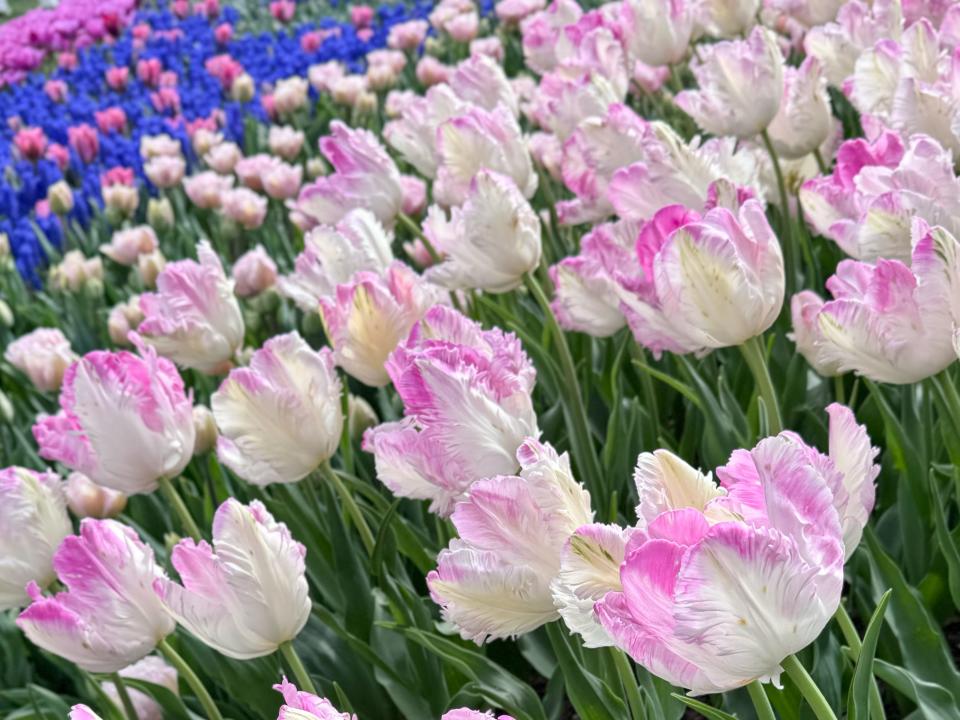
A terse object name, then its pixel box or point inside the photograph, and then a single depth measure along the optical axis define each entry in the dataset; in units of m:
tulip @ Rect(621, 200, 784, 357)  1.05
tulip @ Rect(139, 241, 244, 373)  1.68
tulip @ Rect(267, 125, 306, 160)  3.65
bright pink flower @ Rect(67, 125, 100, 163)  4.55
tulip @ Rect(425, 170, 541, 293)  1.41
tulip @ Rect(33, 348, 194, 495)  1.37
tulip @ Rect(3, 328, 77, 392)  2.38
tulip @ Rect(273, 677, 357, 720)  0.66
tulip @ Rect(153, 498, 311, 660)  1.04
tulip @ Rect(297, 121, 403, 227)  1.97
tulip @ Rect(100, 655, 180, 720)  1.46
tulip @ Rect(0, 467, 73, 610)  1.37
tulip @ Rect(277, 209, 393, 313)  1.66
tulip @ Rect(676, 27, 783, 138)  1.68
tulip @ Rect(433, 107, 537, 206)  1.76
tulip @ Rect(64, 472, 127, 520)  1.83
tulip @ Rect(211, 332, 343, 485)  1.27
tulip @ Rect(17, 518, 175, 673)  1.15
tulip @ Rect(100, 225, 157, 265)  3.12
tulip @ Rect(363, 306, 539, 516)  1.03
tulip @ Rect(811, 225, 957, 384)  0.97
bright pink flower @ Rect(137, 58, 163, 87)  5.69
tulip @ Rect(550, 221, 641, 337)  1.41
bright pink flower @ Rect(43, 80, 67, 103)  5.96
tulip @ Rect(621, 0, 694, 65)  2.22
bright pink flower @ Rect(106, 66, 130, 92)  5.85
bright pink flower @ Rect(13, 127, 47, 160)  4.70
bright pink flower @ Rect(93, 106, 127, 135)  4.88
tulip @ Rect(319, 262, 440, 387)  1.36
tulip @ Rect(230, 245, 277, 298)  2.46
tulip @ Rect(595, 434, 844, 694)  0.66
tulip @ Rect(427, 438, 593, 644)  0.82
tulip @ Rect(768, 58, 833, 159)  1.72
